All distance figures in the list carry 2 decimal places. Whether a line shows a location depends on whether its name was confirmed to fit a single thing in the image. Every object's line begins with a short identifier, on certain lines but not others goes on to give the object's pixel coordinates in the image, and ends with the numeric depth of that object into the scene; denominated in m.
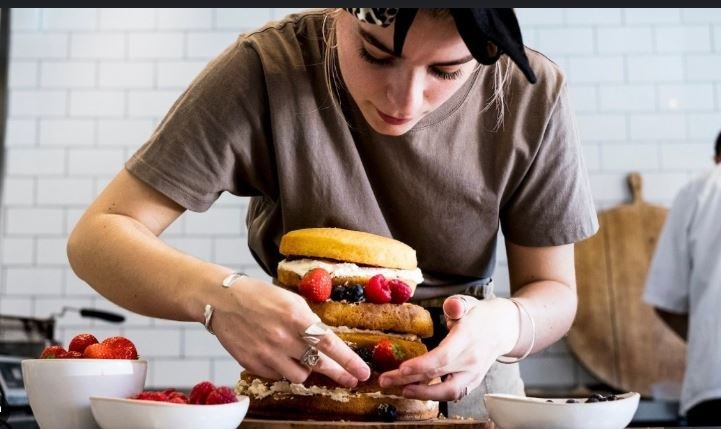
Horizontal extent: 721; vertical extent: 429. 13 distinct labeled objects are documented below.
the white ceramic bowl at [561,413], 0.98
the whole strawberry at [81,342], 1.07
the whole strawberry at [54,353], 1.04
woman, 1.17
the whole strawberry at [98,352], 1.03
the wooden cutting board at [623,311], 3.04
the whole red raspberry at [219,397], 0.94
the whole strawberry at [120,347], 1.05
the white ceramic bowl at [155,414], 0.89
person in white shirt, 2.60
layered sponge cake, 1.32
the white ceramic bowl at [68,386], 0.98
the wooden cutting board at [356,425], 1.11
